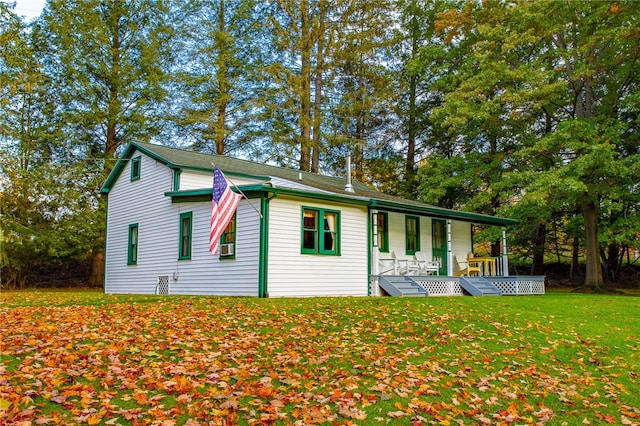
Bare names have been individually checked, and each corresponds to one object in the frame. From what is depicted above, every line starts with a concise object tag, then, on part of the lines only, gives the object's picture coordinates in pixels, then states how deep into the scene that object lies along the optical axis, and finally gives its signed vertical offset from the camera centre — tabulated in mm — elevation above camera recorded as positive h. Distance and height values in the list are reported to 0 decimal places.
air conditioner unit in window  14258 +249
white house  13977 +669
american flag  12735 +1299
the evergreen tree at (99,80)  25297 +9028
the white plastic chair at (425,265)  17188 -247
